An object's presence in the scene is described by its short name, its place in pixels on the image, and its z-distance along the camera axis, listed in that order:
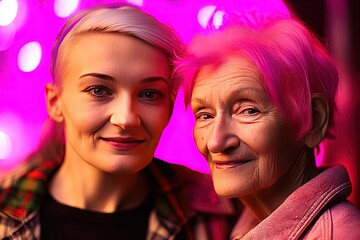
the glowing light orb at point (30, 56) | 2.62
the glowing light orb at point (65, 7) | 2.49
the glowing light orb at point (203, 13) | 2.29
